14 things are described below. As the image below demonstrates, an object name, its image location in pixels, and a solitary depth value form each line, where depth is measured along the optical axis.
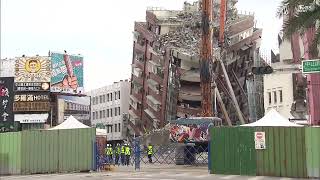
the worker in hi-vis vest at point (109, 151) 36.63
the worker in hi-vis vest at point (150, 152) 40.93
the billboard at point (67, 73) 71.25
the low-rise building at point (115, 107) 112.19
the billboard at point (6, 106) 68.25
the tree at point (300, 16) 19.36
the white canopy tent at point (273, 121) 28.17
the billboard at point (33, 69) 69.06
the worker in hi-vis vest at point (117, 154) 41.25
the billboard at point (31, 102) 68.44
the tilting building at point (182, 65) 85.94
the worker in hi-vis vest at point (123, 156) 39.52
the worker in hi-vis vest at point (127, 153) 39.16
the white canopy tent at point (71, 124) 32.69
